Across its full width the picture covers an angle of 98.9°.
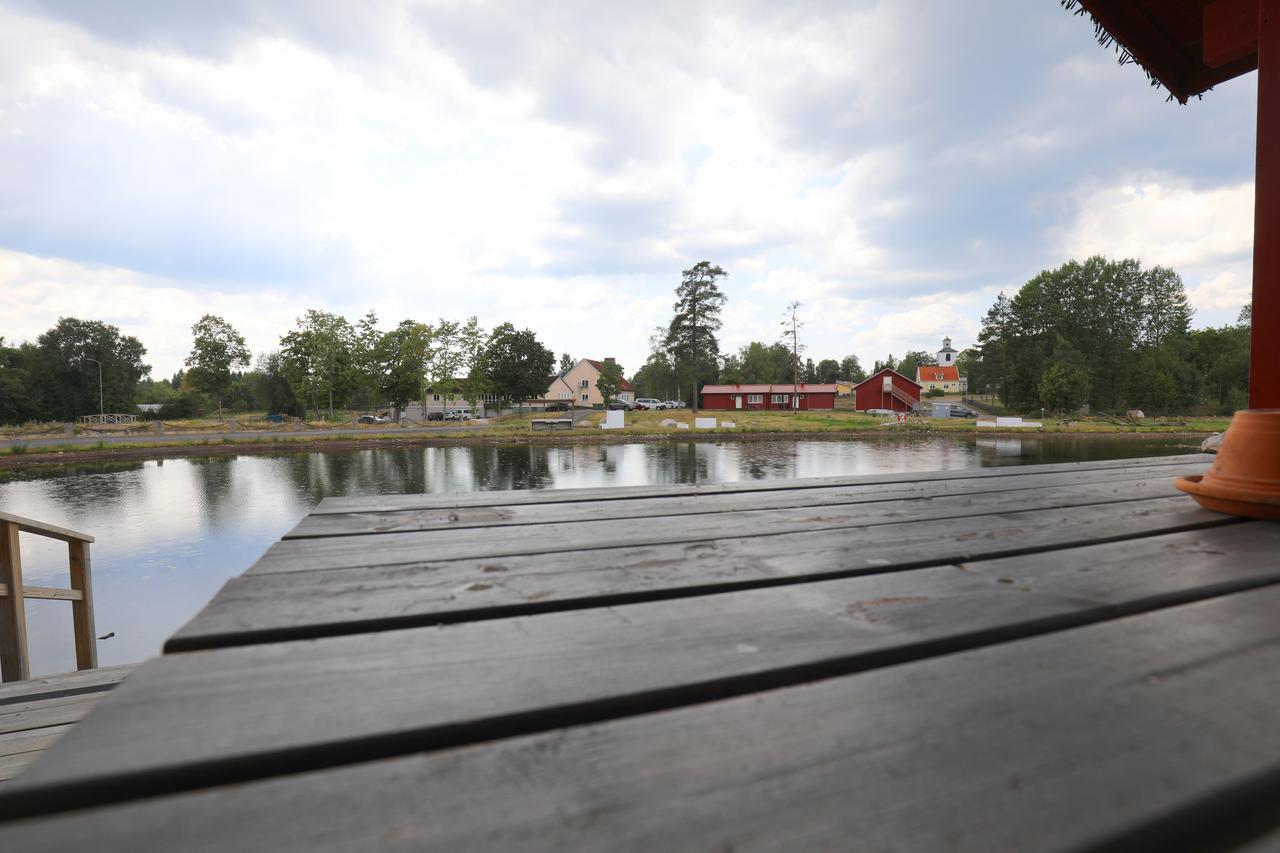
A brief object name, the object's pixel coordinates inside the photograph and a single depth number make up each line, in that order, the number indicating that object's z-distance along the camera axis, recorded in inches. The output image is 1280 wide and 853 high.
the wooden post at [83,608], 131.6
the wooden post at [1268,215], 59.4
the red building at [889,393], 1643.7
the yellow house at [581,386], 2207.2
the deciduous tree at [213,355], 1259.8
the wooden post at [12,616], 105.0
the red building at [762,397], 1817.2
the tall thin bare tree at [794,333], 1611.7
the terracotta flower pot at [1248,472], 51.3
